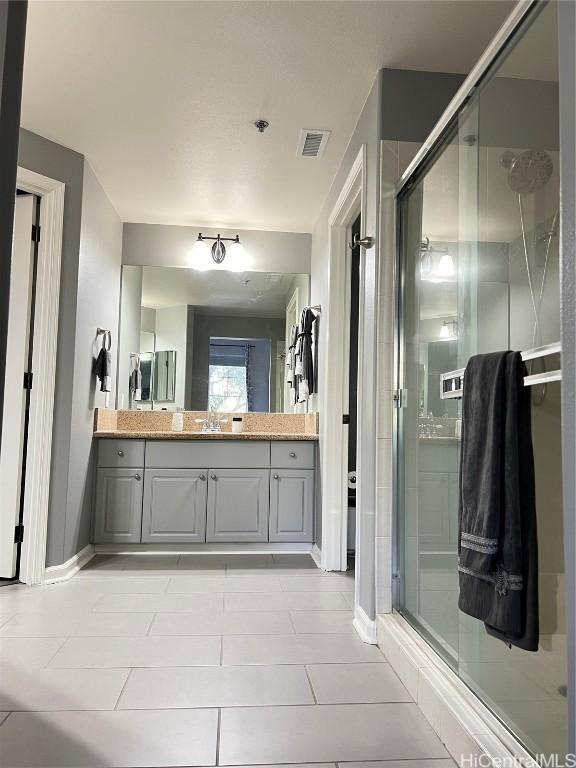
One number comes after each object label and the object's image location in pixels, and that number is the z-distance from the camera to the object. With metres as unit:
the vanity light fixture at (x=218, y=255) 4.59
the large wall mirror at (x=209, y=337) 4.59
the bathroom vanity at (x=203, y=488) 3.92
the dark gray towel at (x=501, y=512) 1.30
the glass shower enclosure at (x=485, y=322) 1.30
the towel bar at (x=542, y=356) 1.24
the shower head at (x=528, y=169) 1.42
